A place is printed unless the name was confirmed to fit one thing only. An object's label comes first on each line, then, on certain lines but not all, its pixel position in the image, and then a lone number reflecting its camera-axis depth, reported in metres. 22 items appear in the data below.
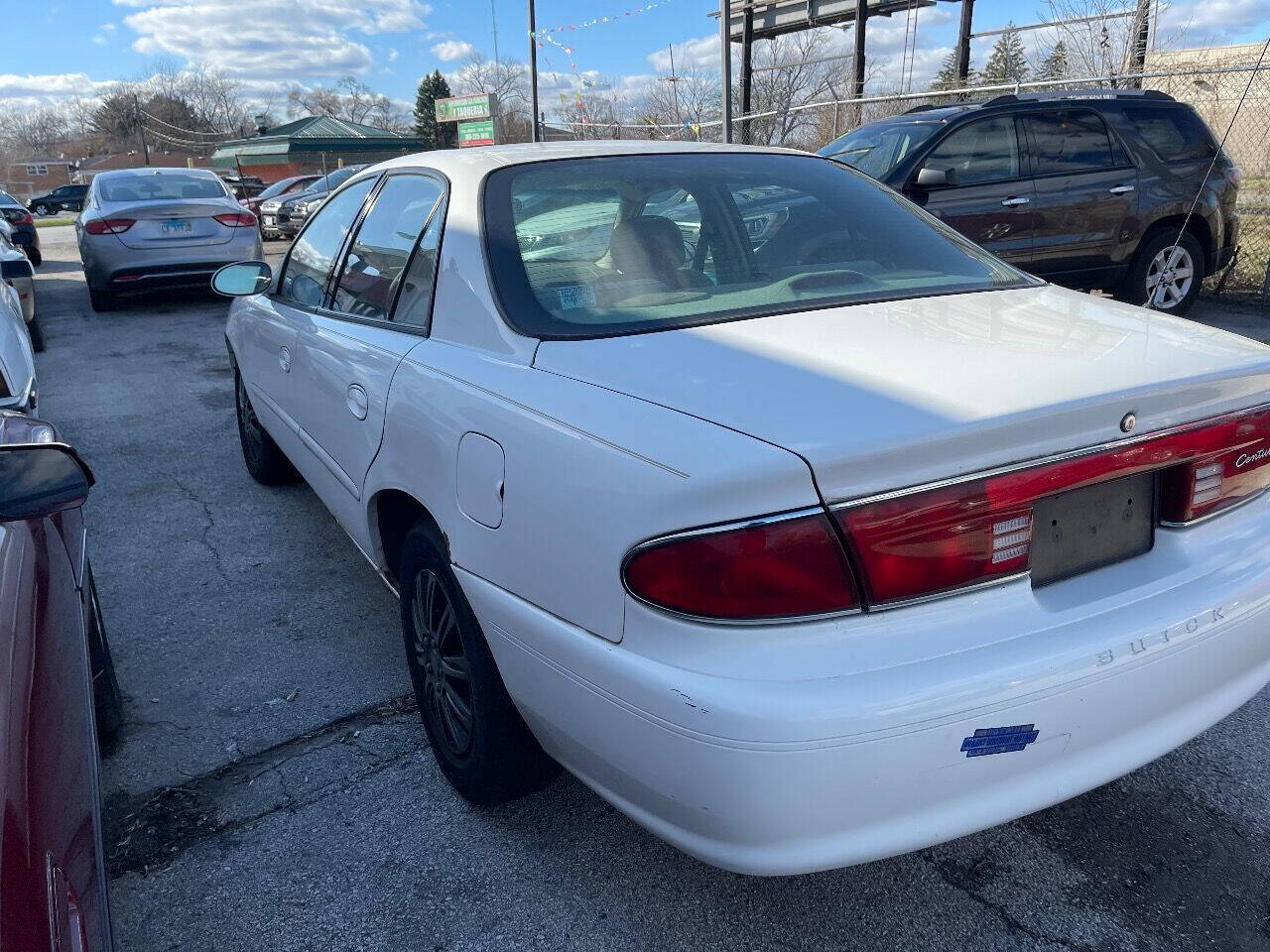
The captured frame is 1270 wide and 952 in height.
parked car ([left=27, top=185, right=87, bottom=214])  48.40
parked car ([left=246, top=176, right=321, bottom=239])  20.23
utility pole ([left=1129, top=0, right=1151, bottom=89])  10.55
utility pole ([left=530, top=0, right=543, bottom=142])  18.41
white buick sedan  1.58
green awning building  45.06
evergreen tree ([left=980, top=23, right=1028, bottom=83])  22.75
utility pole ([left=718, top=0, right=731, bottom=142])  11.38
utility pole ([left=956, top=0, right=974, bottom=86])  20.03
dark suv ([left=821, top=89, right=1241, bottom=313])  7.53
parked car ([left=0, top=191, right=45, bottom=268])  14.93
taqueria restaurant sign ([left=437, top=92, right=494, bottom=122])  28.61
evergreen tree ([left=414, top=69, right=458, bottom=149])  66.00
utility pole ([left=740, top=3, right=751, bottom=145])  20.05
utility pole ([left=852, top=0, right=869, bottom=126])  19.45
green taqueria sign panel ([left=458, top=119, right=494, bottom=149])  25.91
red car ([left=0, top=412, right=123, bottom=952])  1.18
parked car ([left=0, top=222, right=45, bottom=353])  8.35
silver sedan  10.14
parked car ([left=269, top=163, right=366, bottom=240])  18.69
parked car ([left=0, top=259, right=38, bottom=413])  4.16
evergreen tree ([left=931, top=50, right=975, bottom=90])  15.72
